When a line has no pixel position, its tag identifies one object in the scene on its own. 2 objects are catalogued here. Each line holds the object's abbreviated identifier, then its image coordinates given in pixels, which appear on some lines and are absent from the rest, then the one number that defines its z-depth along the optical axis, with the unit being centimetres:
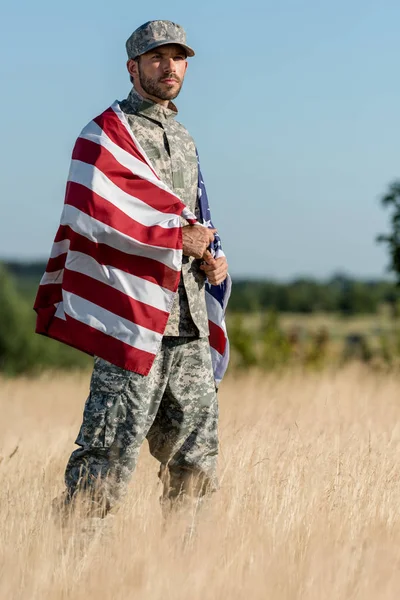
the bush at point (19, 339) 6858
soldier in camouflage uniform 729
